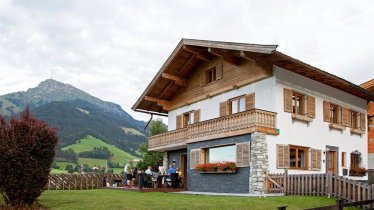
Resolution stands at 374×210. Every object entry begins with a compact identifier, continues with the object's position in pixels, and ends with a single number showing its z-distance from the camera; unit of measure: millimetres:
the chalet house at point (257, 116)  20336
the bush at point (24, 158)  13438
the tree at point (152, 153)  60094
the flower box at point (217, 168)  20969
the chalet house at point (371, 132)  28969
